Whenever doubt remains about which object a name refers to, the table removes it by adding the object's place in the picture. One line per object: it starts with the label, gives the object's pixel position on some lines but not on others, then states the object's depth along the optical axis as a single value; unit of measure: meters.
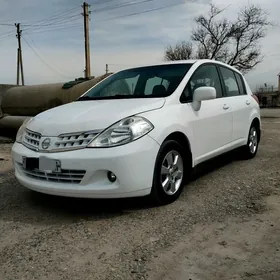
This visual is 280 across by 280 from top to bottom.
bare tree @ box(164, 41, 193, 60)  36.66
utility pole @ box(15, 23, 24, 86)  32.81
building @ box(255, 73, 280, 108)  52.81
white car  3.36
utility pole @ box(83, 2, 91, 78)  21.22
